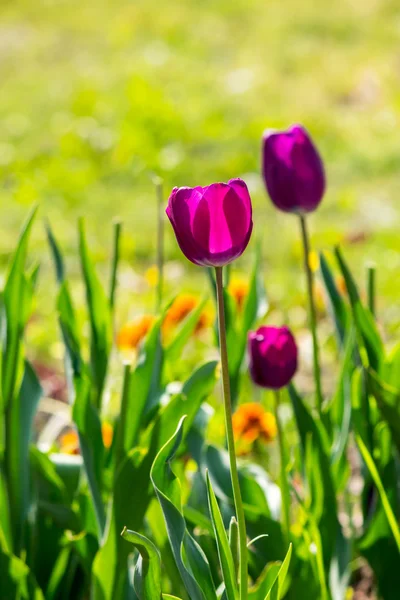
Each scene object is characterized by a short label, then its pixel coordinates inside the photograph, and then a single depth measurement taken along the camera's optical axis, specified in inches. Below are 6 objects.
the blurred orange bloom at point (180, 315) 121.9
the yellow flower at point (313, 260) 144.1
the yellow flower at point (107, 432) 107.3
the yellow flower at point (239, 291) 122.5
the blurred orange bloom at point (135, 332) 116.1
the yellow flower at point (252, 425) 111.8
